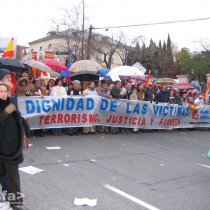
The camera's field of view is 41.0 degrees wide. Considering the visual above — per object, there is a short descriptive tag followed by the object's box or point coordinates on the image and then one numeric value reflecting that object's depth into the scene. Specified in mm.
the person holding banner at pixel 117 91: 9379
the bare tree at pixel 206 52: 48952
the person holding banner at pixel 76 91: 8947
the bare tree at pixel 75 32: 29385
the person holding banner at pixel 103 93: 9184
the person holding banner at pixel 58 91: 8484
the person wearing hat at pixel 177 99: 11149
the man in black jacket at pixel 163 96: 10694
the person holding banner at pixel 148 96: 10426
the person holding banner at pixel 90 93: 8811
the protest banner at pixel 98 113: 8098
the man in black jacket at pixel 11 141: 3308
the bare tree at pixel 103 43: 44862
